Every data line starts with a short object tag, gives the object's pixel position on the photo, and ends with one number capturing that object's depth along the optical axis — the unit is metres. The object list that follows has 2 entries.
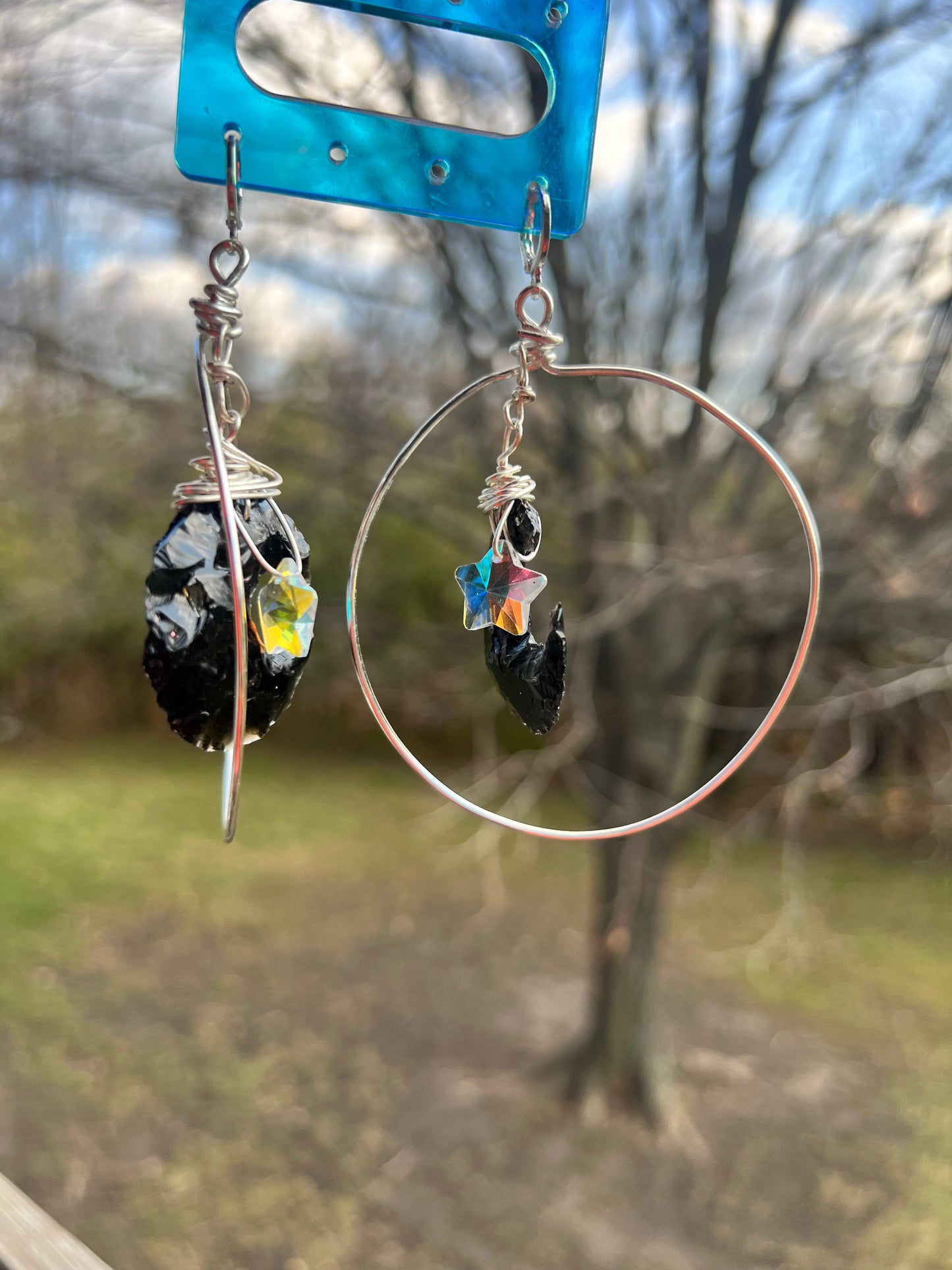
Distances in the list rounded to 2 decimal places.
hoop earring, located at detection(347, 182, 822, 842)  0.10
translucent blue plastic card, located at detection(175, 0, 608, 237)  0.09
